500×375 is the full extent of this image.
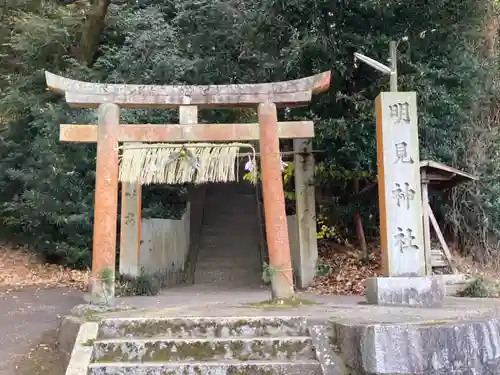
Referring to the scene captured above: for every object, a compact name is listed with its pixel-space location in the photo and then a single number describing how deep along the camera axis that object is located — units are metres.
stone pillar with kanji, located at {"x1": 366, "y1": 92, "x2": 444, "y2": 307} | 6.89
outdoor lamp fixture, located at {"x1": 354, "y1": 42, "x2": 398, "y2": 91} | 7.42
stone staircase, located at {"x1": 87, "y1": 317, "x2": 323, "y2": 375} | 5.16
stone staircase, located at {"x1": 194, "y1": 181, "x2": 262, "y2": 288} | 12.42
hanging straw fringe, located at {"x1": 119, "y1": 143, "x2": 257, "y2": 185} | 7.48
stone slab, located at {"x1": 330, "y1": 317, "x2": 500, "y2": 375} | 4.86
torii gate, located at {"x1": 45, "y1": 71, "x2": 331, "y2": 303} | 7.31
